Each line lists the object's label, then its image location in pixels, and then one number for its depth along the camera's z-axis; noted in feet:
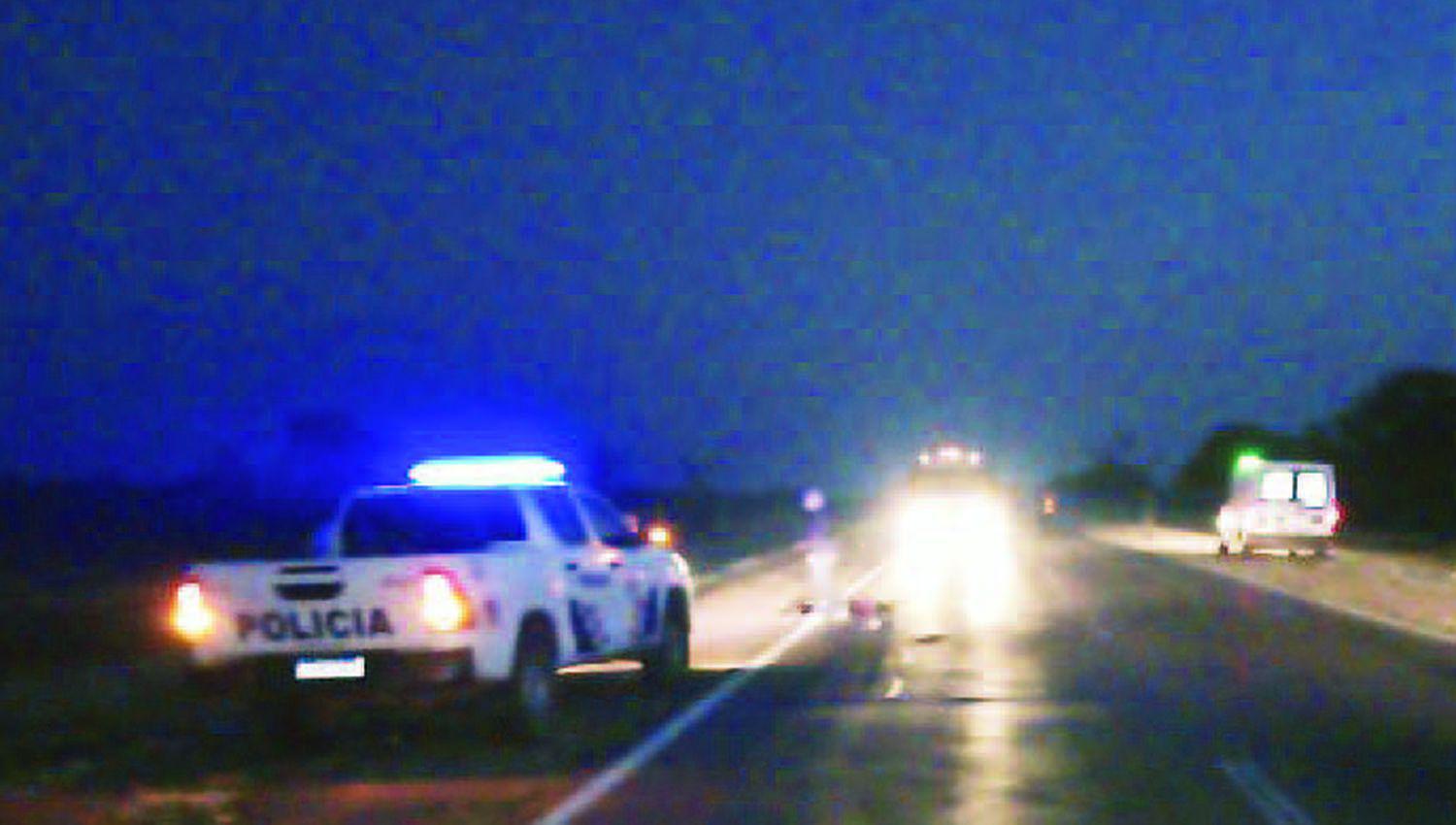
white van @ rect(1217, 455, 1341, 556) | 161.99
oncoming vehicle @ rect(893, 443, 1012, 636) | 177.88
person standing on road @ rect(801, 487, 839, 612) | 121.08
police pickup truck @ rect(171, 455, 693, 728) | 49.96
